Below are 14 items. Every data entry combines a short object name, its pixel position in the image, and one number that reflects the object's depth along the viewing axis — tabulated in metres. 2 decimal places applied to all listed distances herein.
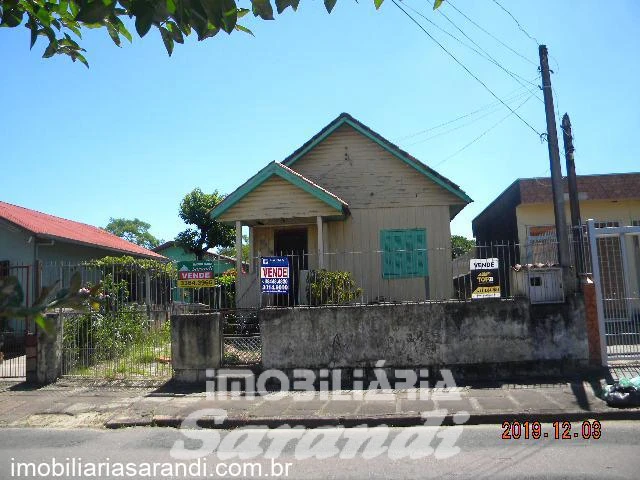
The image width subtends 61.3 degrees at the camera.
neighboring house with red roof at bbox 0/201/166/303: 16.06
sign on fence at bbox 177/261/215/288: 10.81
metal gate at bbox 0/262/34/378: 11.47
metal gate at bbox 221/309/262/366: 10.32
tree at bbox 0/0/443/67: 2.18
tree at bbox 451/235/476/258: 54.12
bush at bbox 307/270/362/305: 11.12
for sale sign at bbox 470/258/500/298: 10.19
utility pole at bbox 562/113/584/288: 12.94
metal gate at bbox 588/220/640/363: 9.91
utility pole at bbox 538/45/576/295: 10.09
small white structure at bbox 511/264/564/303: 10.06
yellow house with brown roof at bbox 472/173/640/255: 16.00
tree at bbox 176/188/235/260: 28.69
